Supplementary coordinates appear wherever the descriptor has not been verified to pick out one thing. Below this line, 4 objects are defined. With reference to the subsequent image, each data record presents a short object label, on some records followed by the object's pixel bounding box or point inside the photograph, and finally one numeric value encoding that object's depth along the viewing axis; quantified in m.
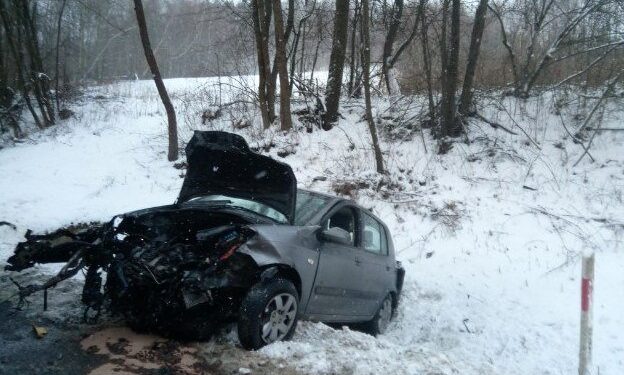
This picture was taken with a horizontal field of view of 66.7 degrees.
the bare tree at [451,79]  11.94
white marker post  4.11
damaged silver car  3.70
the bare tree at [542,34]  13.12
